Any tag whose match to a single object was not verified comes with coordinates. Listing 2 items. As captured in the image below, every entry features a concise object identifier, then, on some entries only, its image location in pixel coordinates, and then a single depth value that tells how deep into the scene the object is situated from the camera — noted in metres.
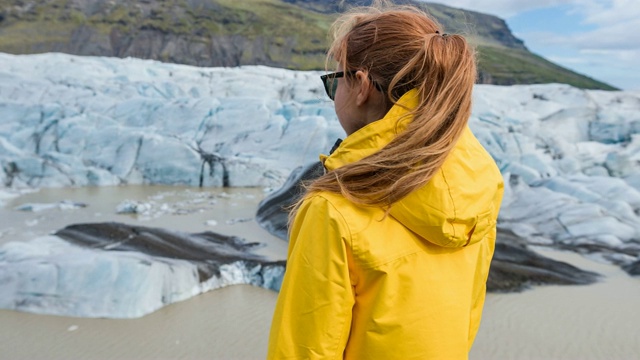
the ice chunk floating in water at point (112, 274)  5.15
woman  1.10
